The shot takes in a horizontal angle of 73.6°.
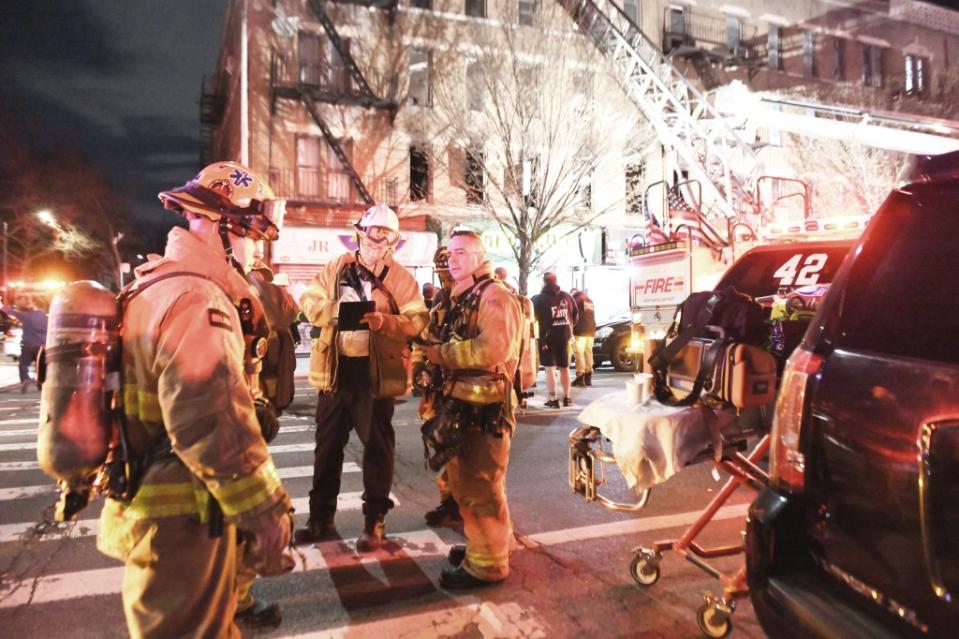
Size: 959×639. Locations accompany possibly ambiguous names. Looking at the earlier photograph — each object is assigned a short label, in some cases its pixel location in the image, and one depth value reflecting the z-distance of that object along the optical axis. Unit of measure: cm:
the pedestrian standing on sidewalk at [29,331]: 1195
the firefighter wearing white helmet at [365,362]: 385
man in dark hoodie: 955
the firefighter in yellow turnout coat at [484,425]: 339
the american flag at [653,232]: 1085
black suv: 163
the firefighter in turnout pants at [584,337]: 1104
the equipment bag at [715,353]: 277
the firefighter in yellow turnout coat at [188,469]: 176
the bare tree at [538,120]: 1791
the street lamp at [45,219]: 2873
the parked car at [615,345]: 1430
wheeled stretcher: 282
